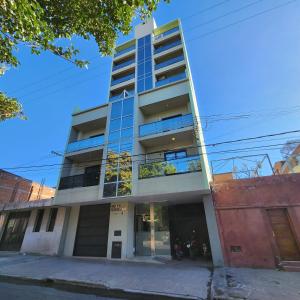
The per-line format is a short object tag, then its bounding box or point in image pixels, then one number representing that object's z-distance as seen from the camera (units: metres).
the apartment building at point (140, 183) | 10.80
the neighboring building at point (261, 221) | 8.44
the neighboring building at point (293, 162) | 14.41
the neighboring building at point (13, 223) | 15.29
